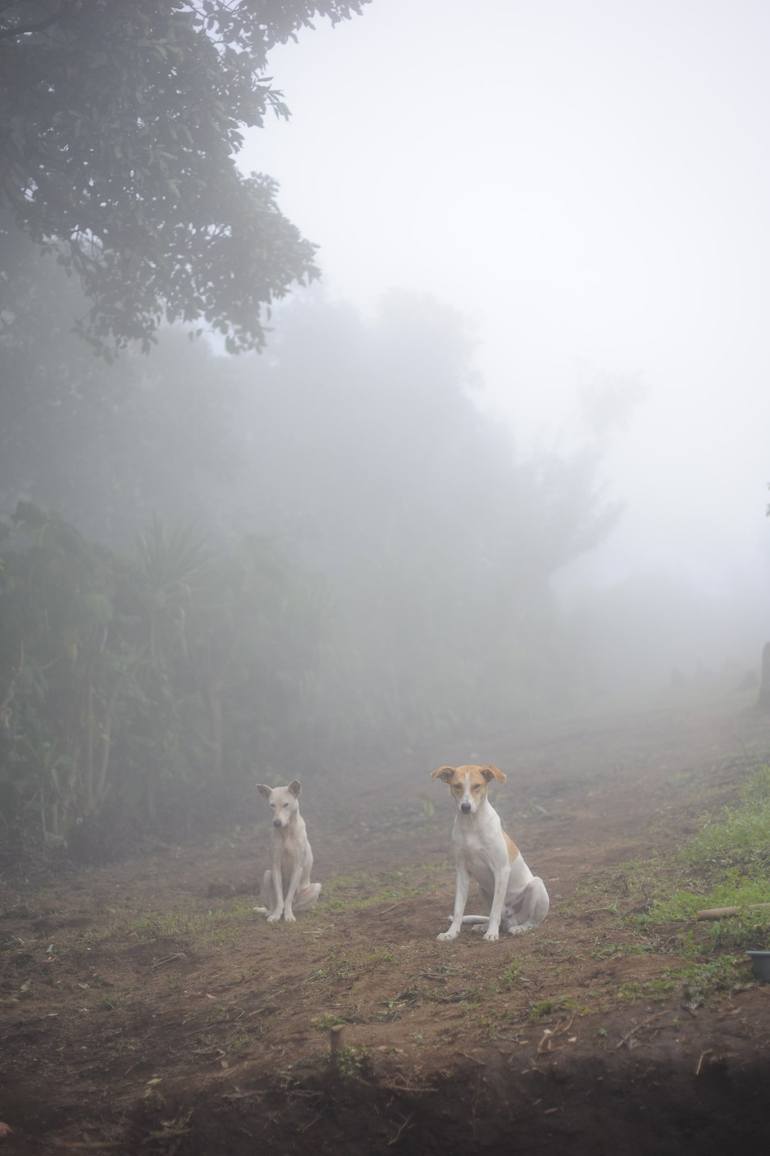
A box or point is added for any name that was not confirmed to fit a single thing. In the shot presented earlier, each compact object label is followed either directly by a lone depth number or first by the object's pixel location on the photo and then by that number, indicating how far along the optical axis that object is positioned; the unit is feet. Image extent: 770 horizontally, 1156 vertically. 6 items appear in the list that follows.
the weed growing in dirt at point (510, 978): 16.05
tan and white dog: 20.79
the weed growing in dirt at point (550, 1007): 14.20
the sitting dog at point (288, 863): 27.71
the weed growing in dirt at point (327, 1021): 15.40
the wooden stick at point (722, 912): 17.19
